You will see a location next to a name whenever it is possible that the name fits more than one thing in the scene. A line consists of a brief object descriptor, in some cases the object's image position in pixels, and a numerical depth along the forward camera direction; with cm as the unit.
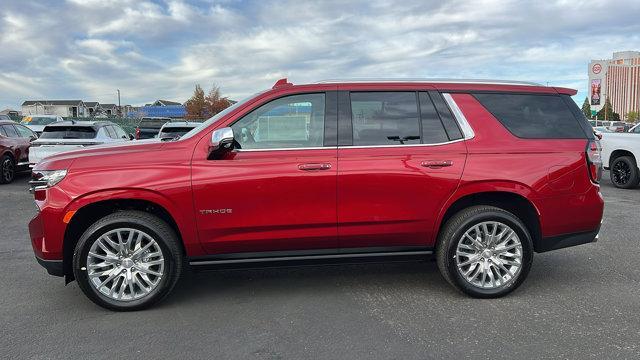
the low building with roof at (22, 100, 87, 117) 9100
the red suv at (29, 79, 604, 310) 412
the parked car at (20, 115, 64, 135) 2981
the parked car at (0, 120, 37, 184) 1252
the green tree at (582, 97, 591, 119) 11320
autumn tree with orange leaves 7456
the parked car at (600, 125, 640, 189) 1140
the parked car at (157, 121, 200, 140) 1327
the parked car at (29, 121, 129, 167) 1145
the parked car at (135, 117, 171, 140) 1733
